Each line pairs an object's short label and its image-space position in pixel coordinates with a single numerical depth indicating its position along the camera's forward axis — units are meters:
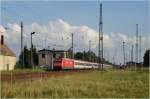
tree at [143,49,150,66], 141.25
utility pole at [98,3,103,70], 55.56
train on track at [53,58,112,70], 81.50
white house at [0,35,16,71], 89.62
